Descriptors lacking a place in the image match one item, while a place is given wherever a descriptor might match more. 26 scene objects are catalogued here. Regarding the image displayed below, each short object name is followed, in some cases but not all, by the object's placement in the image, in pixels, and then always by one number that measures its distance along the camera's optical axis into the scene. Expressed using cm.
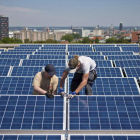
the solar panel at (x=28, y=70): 1312
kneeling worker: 673
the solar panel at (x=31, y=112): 556
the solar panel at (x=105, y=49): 2936
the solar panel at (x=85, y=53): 2336
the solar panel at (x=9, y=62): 1679
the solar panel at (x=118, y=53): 2388
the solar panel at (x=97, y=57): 1873
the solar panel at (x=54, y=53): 2456
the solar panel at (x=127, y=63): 1627
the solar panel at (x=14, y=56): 2144
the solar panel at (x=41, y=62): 1622
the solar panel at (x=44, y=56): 2033
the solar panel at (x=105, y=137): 512
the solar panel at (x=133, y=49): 3056
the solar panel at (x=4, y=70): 1303
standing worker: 680
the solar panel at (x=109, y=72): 1283
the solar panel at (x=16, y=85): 994
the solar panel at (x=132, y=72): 1318
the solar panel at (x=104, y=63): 1576
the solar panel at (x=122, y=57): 2003
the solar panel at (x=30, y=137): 509
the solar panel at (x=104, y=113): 557
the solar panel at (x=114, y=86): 994
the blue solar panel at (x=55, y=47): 3397
